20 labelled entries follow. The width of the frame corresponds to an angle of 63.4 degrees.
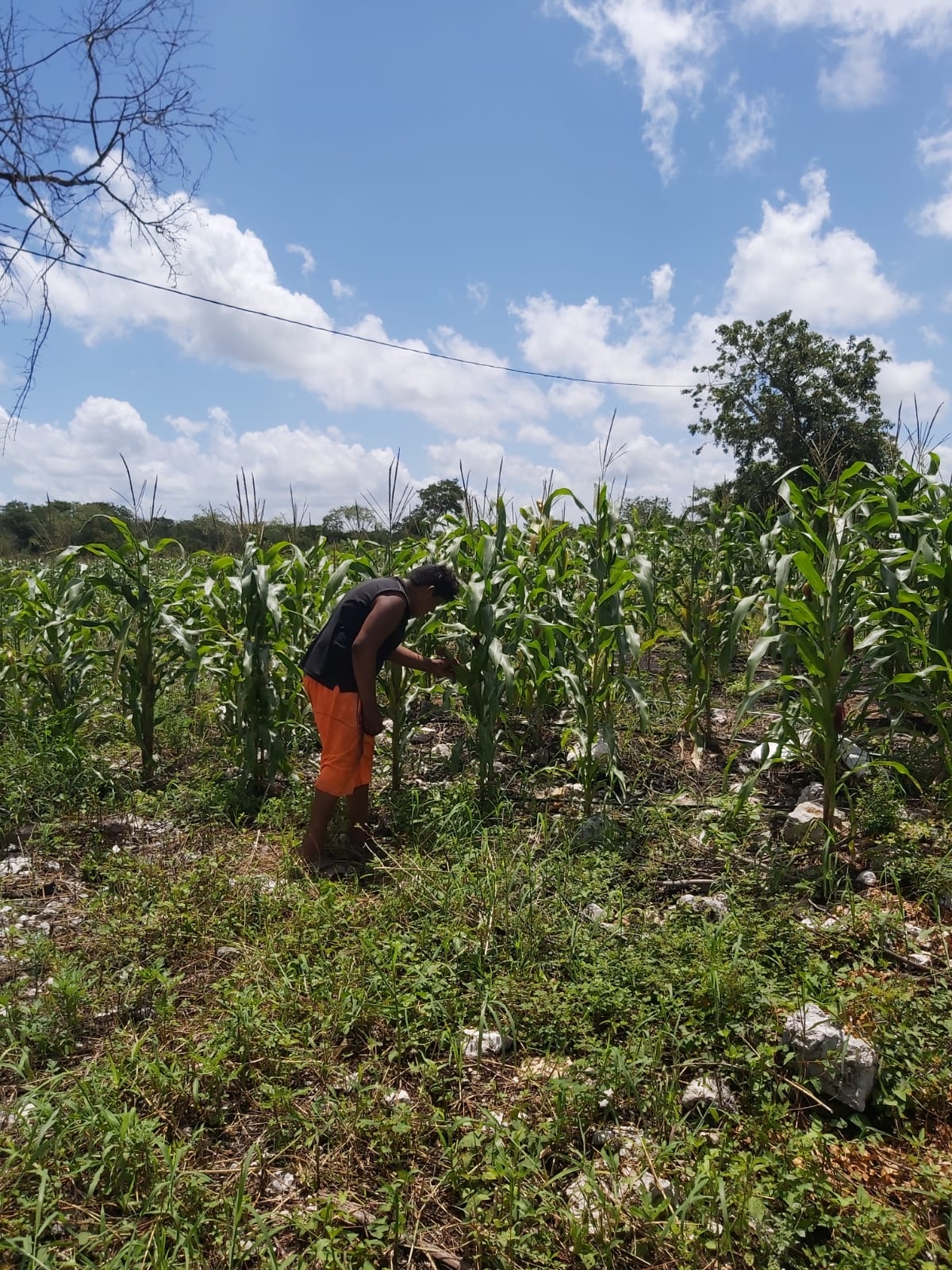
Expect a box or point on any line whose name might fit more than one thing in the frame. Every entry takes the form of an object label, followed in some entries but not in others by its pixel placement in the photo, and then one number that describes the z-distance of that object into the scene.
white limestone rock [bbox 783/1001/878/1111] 2.28
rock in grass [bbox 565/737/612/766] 4.26
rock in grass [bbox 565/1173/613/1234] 1.92
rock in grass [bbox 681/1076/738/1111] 2.31
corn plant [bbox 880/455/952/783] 3.44
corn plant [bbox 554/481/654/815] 4.09
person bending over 3.85
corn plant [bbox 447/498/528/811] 4.16
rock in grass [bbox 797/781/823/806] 4.09
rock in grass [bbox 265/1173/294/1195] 2.10
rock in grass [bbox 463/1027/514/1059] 2.59
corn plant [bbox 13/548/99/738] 4.90
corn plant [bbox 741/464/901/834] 3.38
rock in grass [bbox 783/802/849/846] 3.62
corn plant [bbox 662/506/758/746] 5.14
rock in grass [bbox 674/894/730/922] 3.21
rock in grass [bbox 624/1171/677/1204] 2.00
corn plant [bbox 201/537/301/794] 4.49
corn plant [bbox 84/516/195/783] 4.60
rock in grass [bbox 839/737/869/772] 4.43
